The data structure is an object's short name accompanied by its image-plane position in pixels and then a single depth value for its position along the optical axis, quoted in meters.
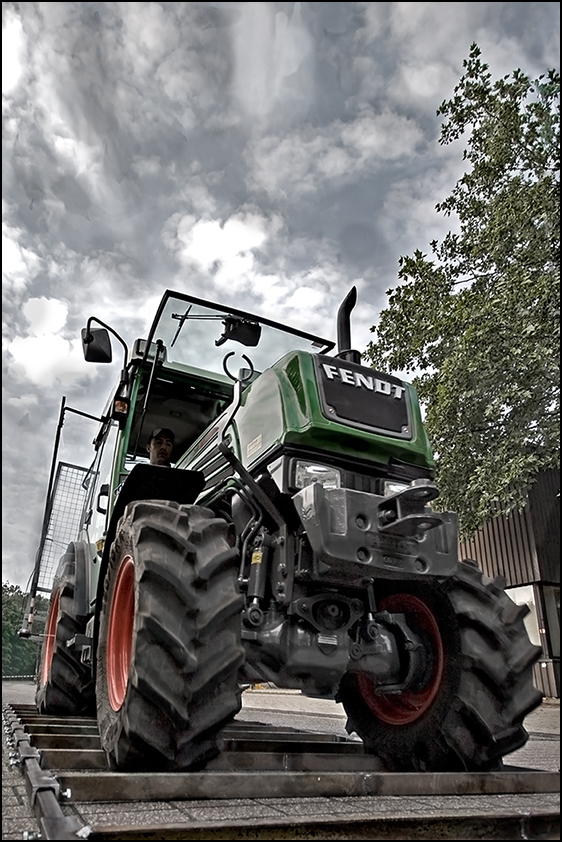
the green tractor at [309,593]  2.57
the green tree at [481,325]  8.32
